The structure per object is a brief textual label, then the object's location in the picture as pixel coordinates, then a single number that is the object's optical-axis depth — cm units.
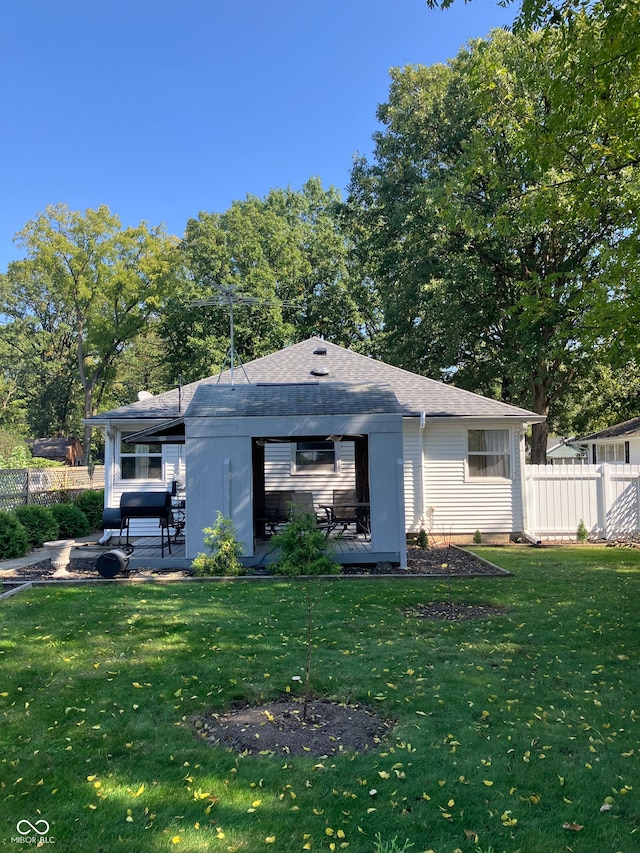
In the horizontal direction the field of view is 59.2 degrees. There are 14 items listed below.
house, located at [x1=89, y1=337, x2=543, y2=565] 1084
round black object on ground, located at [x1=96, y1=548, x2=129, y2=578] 884
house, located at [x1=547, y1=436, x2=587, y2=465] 3835
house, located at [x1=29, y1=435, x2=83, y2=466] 4050
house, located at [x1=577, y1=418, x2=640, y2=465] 2255
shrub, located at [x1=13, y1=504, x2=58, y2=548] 1258
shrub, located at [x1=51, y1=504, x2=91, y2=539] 1398
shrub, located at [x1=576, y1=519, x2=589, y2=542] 1331
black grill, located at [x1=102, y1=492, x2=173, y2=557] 1027
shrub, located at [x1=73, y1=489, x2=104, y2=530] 1559
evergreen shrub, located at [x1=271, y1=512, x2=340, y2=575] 911
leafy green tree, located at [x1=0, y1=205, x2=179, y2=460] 3491
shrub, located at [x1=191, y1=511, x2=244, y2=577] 917
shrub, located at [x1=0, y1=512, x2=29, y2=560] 1120
